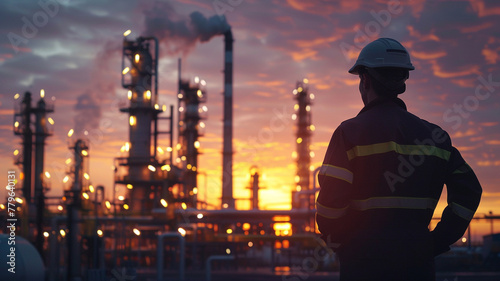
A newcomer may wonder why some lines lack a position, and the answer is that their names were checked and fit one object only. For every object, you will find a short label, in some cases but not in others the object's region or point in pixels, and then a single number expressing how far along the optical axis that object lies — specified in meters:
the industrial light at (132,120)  45.62
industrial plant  40.09
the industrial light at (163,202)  44.26
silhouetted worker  2.58
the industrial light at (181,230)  39.01
